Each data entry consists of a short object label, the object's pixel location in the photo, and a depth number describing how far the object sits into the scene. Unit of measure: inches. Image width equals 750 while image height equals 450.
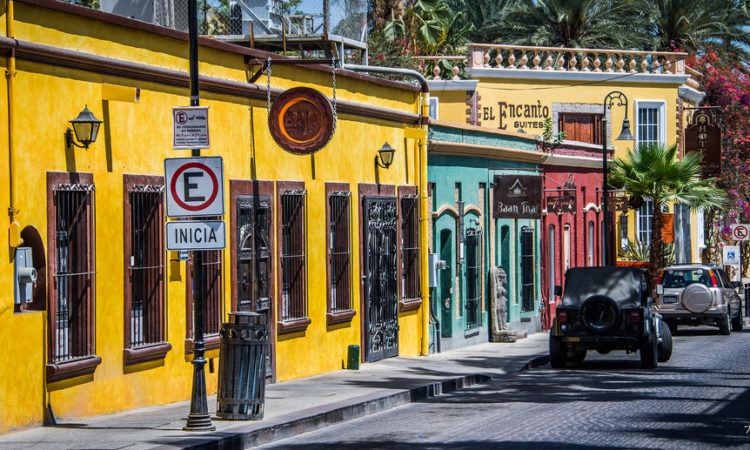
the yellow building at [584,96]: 1625.2
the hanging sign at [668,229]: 1722.4
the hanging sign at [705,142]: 1771.7
